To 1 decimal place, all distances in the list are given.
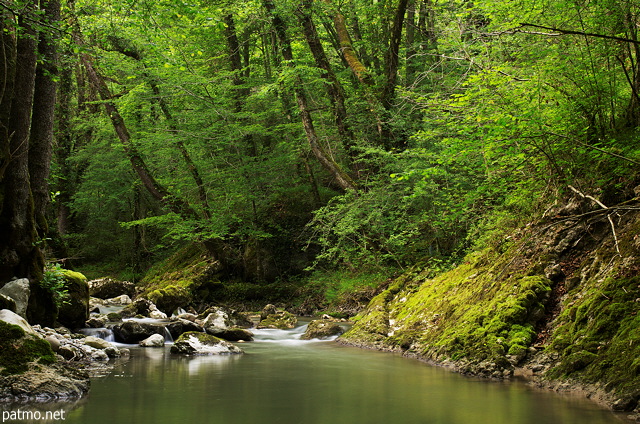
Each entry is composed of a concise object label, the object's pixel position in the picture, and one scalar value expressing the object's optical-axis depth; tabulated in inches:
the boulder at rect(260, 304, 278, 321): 570.3
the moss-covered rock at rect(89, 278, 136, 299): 724.7
